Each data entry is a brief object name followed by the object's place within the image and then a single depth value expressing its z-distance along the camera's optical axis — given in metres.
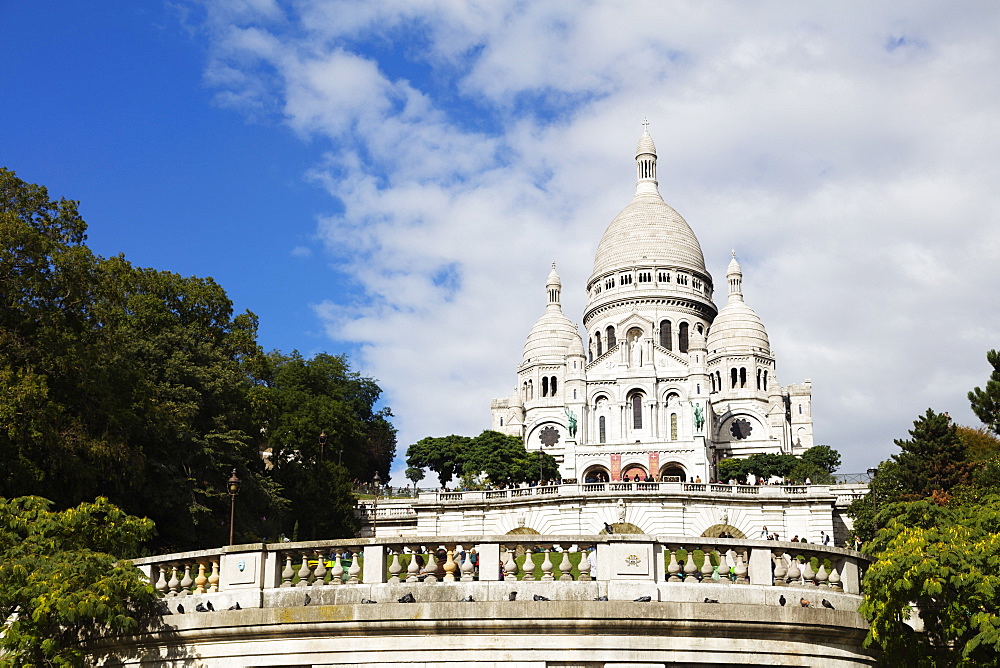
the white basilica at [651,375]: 118.81
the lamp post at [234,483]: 35.19
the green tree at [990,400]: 43.31
